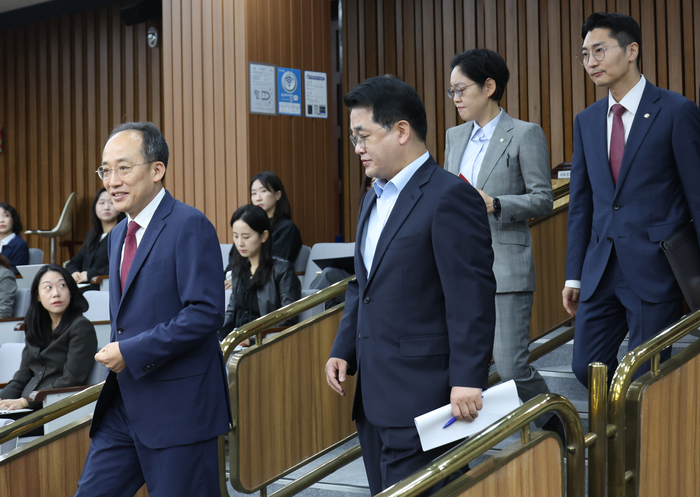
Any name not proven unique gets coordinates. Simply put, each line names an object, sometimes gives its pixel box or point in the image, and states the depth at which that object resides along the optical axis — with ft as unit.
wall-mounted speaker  25.75
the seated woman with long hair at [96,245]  20.88
